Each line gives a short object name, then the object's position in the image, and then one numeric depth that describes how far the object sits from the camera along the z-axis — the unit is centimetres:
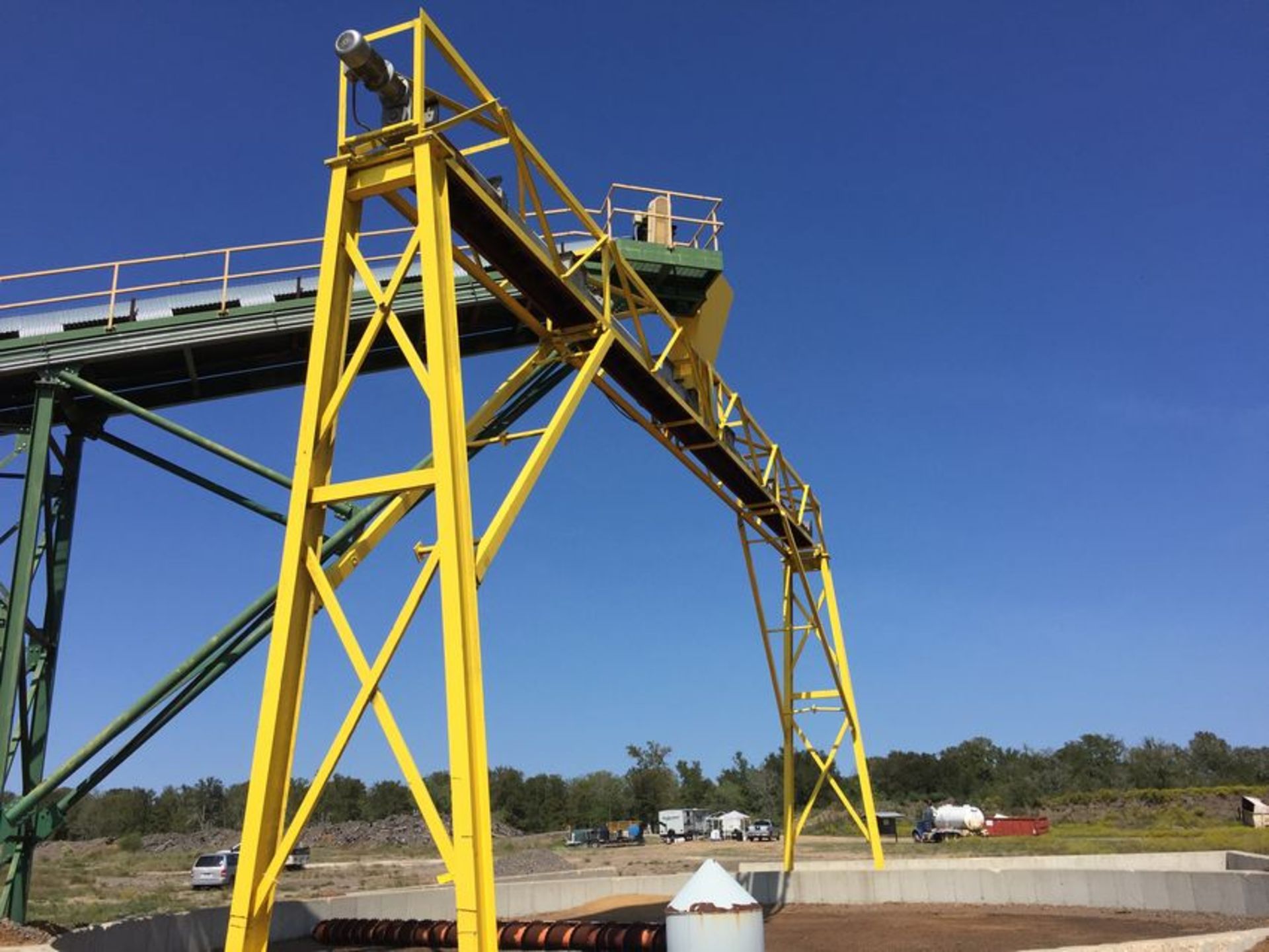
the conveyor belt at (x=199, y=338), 1586
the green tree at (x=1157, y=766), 8794
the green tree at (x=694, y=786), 11287
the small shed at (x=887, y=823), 5731
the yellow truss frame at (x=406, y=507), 745
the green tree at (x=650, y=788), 9762
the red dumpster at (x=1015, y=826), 5419
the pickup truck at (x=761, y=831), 6656
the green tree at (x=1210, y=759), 9338
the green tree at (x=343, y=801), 9850
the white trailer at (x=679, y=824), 6925
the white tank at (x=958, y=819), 5309
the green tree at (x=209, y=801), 10300
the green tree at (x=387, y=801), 9962
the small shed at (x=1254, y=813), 4791
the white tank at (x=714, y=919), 968
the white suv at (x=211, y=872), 3522
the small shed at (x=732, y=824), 6988
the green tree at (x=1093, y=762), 9640
